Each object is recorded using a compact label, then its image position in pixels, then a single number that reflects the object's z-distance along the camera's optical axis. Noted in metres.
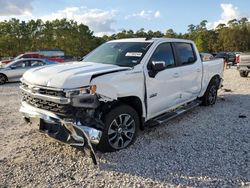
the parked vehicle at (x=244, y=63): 9.61
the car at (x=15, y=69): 9.99
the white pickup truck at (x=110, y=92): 2.82
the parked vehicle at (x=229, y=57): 22.52
